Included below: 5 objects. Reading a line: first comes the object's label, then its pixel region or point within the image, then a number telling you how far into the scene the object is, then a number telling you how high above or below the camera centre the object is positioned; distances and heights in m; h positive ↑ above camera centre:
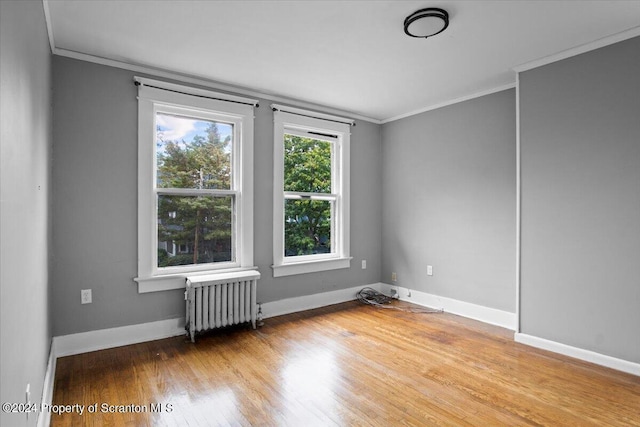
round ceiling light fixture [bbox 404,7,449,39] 2.36 +1.34
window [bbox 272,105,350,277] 4.16 +0.29
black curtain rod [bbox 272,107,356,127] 4.22 +1.25
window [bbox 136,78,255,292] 3.29 +0.33
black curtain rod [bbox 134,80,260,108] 3.23 +1.21
